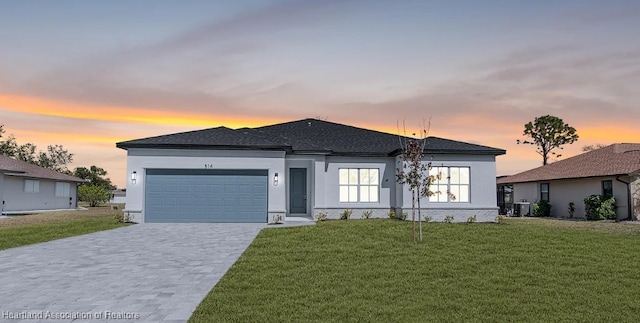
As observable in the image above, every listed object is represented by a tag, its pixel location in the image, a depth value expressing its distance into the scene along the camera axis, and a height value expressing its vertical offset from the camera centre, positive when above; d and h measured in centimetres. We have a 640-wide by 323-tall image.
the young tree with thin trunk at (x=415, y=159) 1343 +92
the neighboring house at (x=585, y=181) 2422 +66
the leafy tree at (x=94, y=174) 6466 +220
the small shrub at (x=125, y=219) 1964 -121
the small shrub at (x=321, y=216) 2092 -113
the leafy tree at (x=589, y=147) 5500 +527
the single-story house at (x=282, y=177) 1973 +60
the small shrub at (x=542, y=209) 2973 -110
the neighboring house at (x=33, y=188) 3269 +13
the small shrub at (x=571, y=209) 2764 -102
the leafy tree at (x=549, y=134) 5066 +632
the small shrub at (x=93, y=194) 4638 -41
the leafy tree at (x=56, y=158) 6925 +479
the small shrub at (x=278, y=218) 1961 -115
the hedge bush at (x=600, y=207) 2453 -81
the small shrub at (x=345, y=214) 2125 -107
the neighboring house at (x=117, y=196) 6496 -93
